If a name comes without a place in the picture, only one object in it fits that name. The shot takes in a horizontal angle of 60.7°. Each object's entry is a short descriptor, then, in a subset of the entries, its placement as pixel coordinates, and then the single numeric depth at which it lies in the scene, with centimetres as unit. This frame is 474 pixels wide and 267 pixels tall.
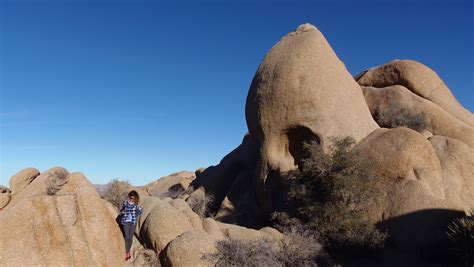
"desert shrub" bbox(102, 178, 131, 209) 1438
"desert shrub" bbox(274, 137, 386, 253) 1358
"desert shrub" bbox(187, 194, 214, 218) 1941
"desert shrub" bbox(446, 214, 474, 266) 1082
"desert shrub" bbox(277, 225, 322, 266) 1163
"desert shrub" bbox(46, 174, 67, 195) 1055
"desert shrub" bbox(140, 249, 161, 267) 1045
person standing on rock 1031
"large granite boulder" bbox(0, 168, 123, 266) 864
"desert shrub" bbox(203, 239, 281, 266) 1052
